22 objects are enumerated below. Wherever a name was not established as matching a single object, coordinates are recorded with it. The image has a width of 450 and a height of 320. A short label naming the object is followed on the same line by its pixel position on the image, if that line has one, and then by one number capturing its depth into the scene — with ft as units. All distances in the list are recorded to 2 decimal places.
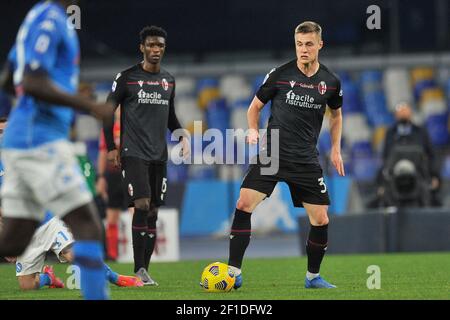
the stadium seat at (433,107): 76.23
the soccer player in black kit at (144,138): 30.48
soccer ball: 27.12
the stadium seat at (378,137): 75.25
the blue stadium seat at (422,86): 78.89
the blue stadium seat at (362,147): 71.51
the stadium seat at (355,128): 74.89
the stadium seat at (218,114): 79.05
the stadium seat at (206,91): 82.28
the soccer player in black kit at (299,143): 27.81
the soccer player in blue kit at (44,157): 18.35
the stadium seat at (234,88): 80.94
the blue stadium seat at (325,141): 71.87
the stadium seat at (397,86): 79.05
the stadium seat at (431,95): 77.56
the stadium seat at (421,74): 79.41
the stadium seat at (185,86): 82.02
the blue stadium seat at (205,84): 82.89
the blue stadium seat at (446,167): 65.98
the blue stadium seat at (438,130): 74.84
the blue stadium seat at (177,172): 67.09
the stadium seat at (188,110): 78.84
